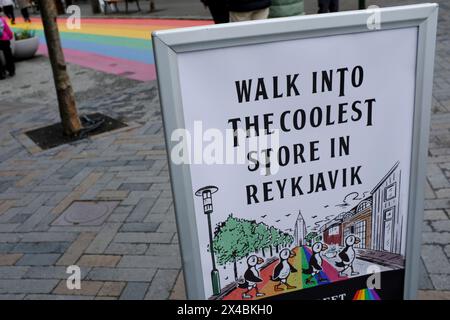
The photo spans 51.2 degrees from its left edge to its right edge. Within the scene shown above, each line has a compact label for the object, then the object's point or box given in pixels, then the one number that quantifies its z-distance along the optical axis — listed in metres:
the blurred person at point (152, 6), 18.29
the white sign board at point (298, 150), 1.50
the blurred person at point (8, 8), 19.19
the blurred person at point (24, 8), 20.56
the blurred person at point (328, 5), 8.30
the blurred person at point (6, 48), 9.48
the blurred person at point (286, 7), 5.11
